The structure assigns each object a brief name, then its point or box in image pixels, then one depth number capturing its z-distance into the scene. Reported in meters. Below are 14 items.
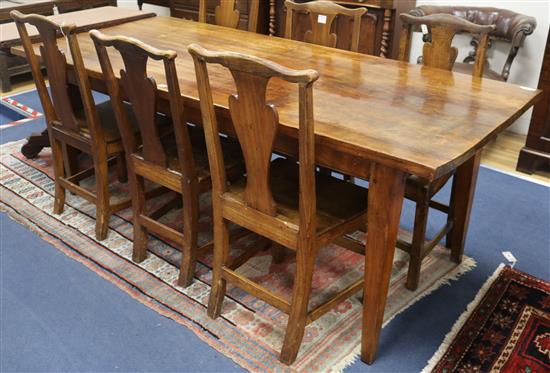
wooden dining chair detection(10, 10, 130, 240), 2.30
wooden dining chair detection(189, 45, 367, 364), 1.56
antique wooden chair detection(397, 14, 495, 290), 2.10
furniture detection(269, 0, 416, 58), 3.81
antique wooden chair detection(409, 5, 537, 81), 3.32
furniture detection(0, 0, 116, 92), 4.03
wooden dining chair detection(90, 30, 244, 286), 1.95
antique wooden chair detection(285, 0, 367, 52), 2.57
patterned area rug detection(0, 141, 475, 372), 1.96
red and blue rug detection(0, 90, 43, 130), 3.93
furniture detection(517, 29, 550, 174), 3.15
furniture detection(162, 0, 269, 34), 4.58
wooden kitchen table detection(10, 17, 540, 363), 1.59
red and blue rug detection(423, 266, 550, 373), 1.89
